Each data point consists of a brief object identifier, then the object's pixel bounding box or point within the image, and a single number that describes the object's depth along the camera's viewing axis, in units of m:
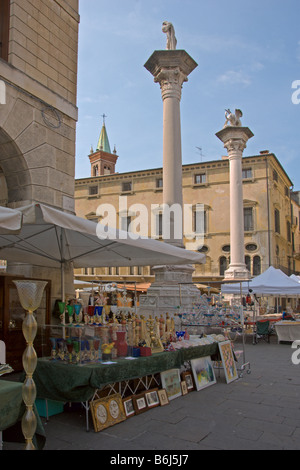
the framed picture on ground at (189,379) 6.29
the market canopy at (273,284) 13.40
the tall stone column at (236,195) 20.91
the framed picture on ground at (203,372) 6.43
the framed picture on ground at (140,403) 5.06
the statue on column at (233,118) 21.48
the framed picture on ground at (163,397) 5.45
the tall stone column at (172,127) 13.32
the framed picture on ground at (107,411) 4.44
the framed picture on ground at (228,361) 6.95
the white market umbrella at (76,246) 4.66
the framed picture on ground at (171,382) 5.72
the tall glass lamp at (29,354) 3.42
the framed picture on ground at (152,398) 5.30
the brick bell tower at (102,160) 53.88
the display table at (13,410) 3.41
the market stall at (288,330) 12.97
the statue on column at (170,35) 14.45
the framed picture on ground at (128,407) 4.91
